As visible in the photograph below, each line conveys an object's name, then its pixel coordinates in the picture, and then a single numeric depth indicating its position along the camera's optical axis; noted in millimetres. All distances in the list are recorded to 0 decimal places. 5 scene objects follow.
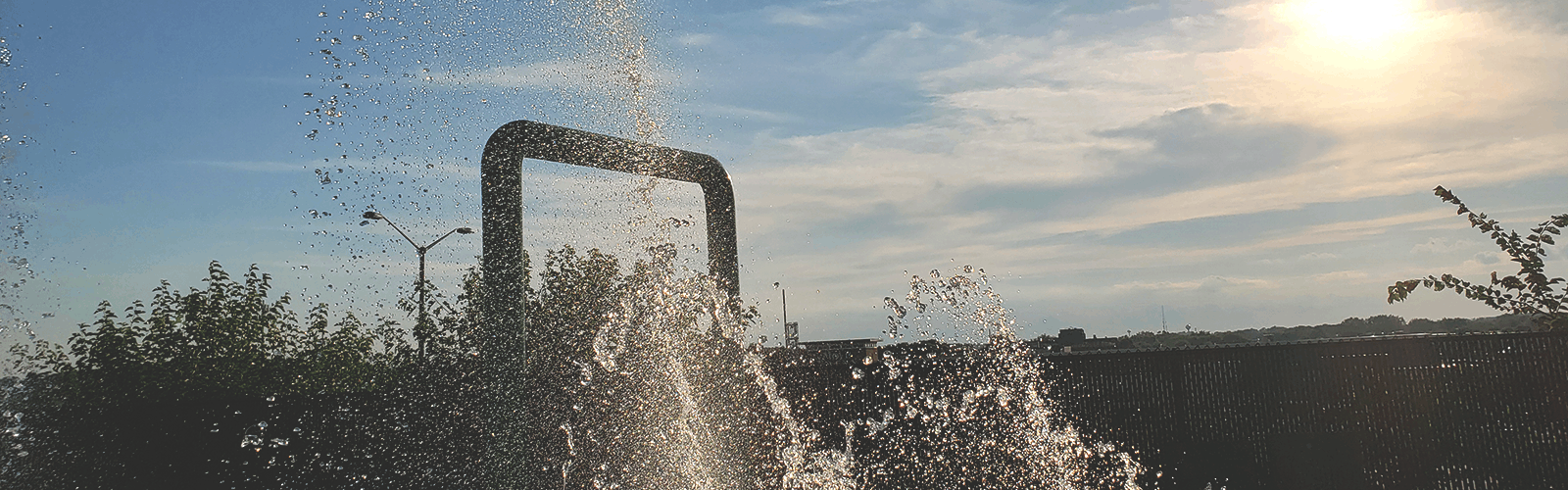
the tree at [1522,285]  6016
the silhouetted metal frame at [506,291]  4840
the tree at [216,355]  12203
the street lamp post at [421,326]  14758
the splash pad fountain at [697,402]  4949
